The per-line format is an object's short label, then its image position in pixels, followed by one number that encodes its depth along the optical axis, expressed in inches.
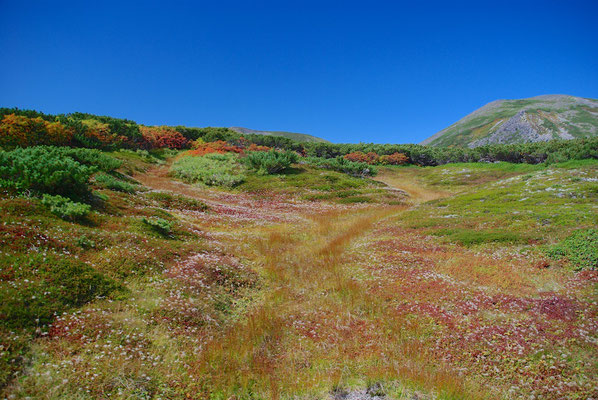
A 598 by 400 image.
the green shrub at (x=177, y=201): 867.5
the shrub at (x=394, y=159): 2965.1
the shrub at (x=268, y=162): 1776.6
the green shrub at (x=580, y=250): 429.4
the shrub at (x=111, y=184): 780.6
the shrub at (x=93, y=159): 1031.4
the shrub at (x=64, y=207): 440.1
